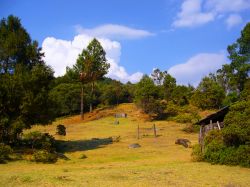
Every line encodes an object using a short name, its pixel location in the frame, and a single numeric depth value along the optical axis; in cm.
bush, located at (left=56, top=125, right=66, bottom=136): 3981
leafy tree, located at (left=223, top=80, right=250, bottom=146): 2142
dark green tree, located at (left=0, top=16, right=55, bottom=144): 2906
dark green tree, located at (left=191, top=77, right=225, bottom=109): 5666
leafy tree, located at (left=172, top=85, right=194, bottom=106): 6231
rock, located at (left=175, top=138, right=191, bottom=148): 3198
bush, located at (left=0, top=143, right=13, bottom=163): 2467
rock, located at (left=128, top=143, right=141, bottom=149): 3204
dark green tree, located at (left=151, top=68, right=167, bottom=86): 6610
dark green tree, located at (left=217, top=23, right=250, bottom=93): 4441
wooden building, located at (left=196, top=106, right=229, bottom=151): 2548
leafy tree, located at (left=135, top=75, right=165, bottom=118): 5619
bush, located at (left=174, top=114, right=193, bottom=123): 4950
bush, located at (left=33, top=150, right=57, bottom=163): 2520
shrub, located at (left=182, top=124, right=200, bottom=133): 4343
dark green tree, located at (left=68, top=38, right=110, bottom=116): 6638
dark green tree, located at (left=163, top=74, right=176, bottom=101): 6294
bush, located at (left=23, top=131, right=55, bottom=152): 2864
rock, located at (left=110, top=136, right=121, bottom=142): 3728
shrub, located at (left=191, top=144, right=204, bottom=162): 2391
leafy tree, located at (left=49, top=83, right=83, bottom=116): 6712
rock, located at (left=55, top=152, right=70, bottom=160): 2670
